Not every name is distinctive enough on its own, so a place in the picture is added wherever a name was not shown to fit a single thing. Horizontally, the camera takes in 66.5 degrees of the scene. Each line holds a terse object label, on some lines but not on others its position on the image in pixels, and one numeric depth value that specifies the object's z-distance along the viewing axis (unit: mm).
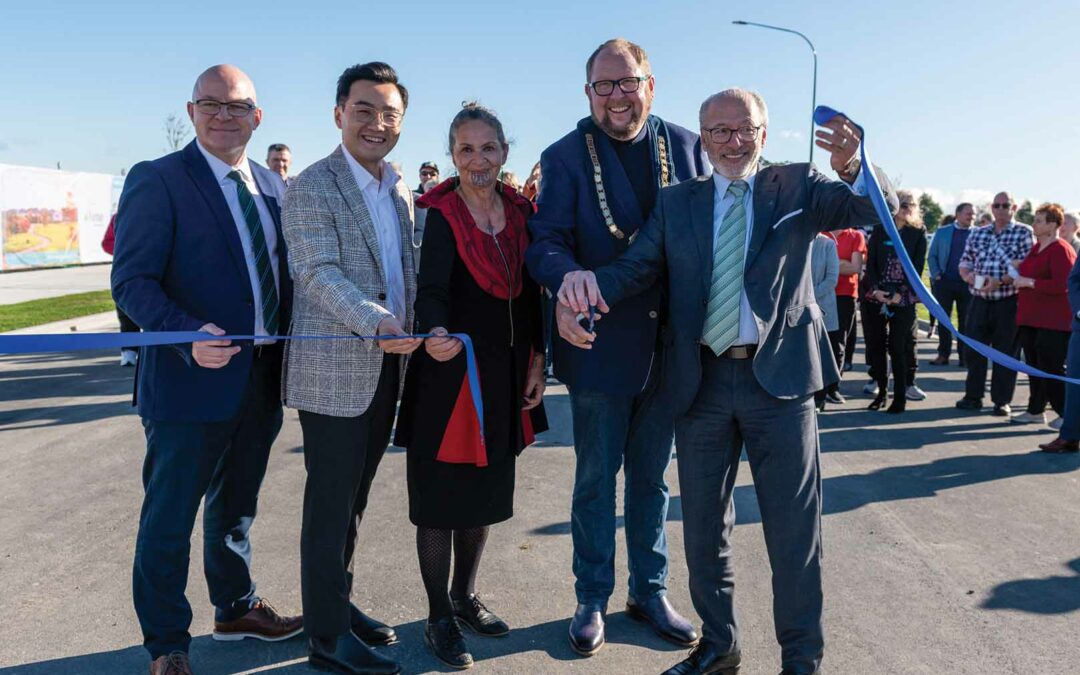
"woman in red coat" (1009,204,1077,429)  7598
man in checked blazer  2994
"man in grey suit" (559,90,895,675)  2902
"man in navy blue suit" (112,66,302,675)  2885
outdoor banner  22516
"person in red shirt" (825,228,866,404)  8734
